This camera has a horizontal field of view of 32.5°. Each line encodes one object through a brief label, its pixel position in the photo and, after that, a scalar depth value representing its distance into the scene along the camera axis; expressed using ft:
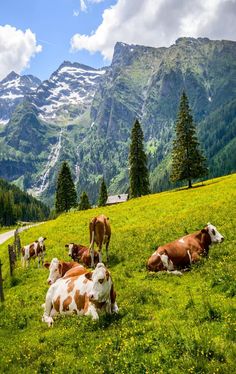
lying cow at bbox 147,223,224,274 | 65.41
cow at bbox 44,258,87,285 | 60.95
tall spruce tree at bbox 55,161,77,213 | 336.29
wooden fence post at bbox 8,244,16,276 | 96.48
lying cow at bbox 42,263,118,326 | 44.11
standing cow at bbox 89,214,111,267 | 84.12
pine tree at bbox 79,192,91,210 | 370.43
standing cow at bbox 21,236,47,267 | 106.63
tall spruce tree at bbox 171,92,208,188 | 261.65
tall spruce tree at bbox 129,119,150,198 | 288.10
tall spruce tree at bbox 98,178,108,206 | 378.53
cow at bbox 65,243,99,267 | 86.89
